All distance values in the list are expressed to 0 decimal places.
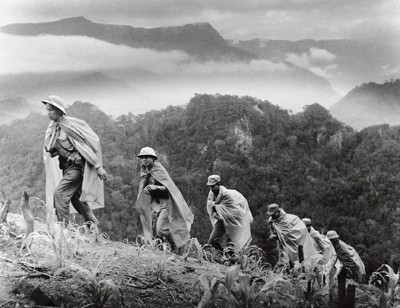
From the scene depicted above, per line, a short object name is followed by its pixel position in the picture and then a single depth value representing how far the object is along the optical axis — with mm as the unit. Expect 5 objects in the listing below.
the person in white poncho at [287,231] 14288
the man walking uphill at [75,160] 11695
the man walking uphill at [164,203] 13062
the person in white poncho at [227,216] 14461
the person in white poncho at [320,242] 16312
